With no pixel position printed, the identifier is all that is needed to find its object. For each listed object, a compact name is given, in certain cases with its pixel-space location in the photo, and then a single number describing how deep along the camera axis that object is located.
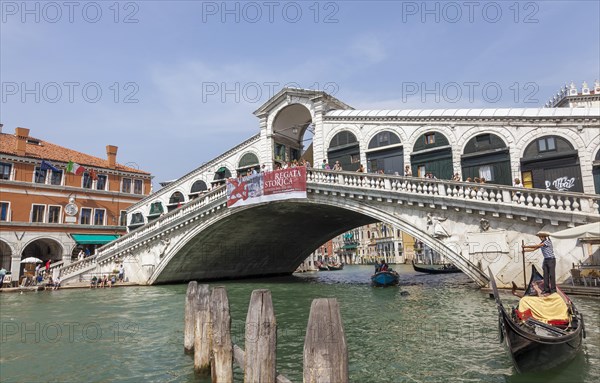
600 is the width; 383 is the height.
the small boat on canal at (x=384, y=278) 19.67
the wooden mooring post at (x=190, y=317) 6.87
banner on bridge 18.12
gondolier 7.48
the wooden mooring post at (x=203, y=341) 6.18
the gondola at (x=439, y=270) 33.61
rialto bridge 13.22
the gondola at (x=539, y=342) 5.88
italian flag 27.21
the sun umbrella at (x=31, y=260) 23.06
